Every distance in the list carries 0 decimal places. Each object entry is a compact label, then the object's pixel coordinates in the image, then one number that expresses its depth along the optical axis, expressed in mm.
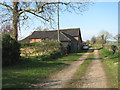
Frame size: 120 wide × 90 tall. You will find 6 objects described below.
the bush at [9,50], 7941
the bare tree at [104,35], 62500
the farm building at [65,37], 25773
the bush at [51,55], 12258
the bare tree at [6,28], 11986
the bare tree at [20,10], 11102
